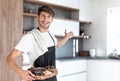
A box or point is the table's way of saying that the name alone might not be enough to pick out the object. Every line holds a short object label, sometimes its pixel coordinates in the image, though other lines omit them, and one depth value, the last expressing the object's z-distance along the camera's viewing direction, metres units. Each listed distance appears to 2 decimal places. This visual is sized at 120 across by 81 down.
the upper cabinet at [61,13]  2.90
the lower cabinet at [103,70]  3.23
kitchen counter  3.33
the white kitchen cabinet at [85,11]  3.62
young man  1.07
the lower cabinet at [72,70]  3.02
